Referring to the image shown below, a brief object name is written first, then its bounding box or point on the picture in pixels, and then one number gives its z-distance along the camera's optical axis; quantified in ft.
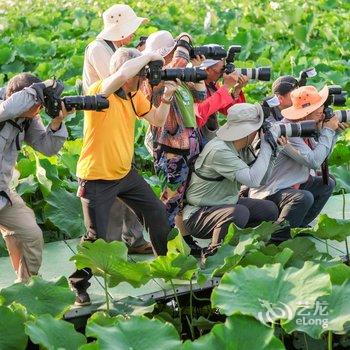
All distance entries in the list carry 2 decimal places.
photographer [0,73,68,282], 22.59
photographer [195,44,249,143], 29.37
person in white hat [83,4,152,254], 28.31
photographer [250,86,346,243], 28.35
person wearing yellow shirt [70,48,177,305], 24.31
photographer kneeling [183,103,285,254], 26.45
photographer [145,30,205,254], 27.54
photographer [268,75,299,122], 30.05
